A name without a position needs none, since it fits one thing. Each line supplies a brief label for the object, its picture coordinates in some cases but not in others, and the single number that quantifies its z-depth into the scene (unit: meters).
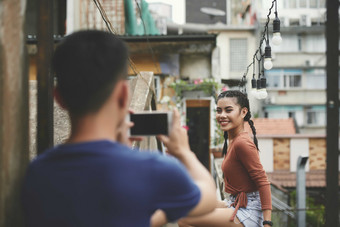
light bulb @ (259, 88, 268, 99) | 4.67
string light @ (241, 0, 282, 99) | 4.47
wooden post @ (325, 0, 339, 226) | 2.10
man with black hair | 1.14
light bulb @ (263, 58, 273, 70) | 4.76
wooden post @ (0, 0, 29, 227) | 1.30
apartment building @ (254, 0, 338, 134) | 28.16
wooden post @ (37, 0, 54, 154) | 1.84
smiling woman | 2.82
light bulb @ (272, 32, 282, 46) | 4.43
